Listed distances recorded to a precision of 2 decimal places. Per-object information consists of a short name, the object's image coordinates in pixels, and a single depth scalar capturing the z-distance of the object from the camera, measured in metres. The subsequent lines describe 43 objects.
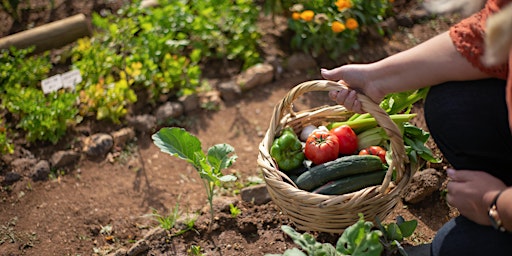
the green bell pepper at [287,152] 2.58
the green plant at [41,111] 3.41
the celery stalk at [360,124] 2.71
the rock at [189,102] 3.80
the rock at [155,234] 2.77
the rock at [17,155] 3.41
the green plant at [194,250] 2.66
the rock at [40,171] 3.34
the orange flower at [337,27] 3.76
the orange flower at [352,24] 3.82
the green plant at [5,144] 3.31
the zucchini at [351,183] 2.42
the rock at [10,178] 3.30
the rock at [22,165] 3.36
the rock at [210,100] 3.86
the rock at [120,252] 2.76
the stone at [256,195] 3.03
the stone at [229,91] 3.91
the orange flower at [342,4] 3.75
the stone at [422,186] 2.82
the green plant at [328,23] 4.00
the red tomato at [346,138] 2.64
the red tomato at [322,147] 2.55
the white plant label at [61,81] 3.58
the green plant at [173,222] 2.78
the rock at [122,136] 3.56
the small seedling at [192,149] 2.61
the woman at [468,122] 1.92
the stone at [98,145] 3.49
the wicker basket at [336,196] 2.26
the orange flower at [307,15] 3.86
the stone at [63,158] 3.40
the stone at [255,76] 3.94
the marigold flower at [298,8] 4.16
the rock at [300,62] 4.10
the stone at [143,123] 3.64
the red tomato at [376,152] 2.59
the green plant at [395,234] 2.30
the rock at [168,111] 3.70
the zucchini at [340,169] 2.46
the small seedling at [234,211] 2.84
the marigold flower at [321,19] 3.99
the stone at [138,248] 2.73
